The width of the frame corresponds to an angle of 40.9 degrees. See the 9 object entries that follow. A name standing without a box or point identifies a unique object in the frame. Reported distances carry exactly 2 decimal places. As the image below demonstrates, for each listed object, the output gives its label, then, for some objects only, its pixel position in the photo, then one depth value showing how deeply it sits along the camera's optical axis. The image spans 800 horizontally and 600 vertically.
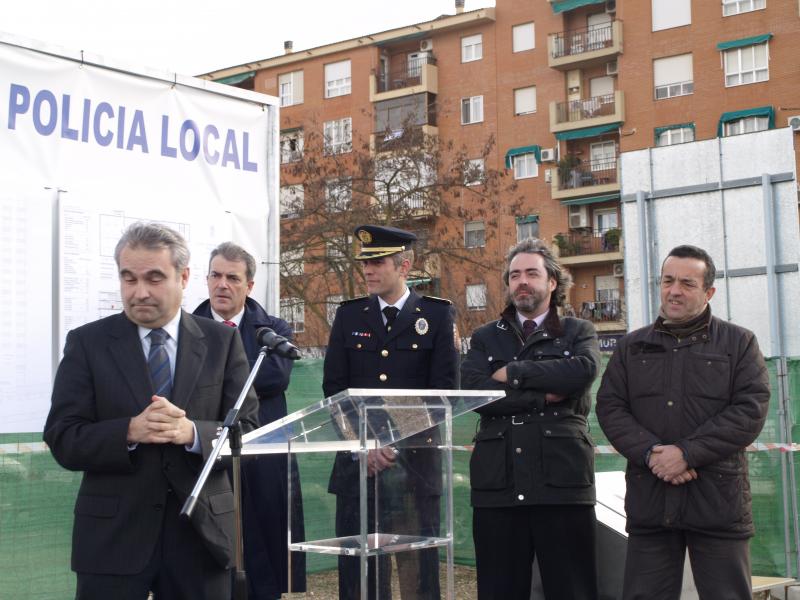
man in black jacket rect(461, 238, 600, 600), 5.35
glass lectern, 3.91
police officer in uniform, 5.70
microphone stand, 3.56
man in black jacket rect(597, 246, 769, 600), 5.01
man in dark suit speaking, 3.71
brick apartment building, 40.75
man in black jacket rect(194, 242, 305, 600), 5.59
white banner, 5.61
